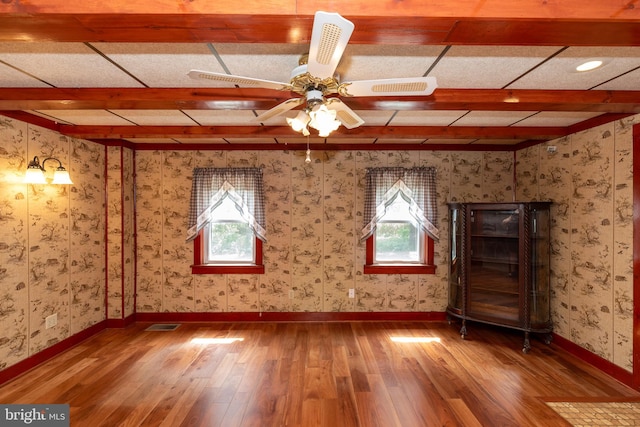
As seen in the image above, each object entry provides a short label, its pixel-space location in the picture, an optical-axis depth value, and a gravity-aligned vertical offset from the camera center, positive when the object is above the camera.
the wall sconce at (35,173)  2.89 +0.41
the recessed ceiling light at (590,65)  1.95 +0.98
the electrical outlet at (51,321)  3.29 -1.11
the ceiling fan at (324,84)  1.22 +0.69
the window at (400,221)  4.42 -0.04
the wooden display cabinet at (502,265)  3.60 -0.57
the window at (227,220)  4.39 -0.04
